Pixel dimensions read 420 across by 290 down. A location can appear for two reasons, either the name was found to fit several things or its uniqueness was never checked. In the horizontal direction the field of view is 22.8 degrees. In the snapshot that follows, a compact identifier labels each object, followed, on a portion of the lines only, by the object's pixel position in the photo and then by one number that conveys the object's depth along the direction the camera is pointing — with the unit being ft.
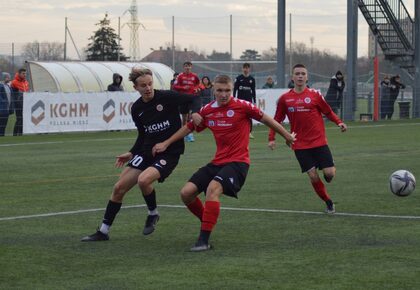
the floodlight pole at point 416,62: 136.56
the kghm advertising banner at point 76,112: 94.68
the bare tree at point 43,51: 155.02
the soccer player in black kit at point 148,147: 34.50
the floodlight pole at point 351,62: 127.03
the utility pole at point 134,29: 177.27
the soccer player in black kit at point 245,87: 91.35
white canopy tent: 135.03
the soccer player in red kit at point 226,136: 32.60
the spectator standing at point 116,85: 102.06
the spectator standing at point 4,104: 94.48
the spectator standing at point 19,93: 95.40
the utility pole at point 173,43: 166.99
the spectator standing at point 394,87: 127.85
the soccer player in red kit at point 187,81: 84.53
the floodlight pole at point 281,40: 127.95
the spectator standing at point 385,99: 129.80
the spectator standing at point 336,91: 121.65
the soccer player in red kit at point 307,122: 42.39
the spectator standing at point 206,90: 110.83
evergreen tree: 196.95
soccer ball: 43.04
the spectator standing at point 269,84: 129.08
